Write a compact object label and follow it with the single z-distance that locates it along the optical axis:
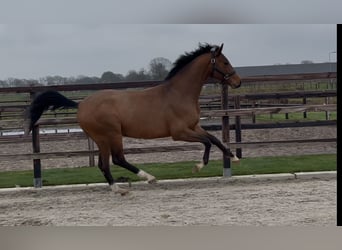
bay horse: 9.82
